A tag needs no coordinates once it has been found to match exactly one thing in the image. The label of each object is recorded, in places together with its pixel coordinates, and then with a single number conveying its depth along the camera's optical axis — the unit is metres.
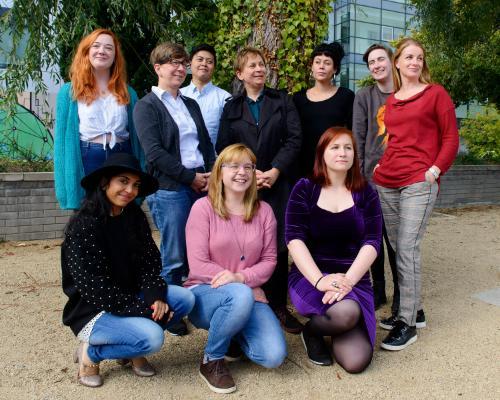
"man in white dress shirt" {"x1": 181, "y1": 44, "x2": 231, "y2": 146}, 4.00
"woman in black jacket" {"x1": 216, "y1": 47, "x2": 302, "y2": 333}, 3.56
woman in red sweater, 3.25
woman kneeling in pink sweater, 2.79
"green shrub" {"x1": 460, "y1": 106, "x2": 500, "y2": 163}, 11.77
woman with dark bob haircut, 3.76
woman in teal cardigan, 3.25
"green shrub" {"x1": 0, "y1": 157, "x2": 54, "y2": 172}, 6.77
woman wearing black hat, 2.63
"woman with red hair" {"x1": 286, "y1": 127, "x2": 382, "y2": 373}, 3.01
